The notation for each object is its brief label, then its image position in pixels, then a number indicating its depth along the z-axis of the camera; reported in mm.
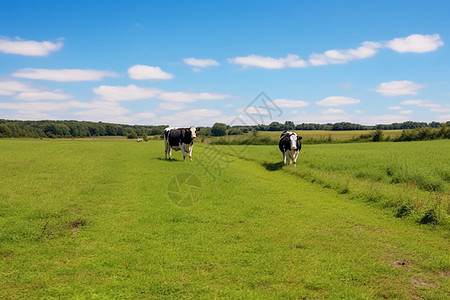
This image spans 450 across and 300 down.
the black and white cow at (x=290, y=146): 23250
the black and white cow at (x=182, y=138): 25203
